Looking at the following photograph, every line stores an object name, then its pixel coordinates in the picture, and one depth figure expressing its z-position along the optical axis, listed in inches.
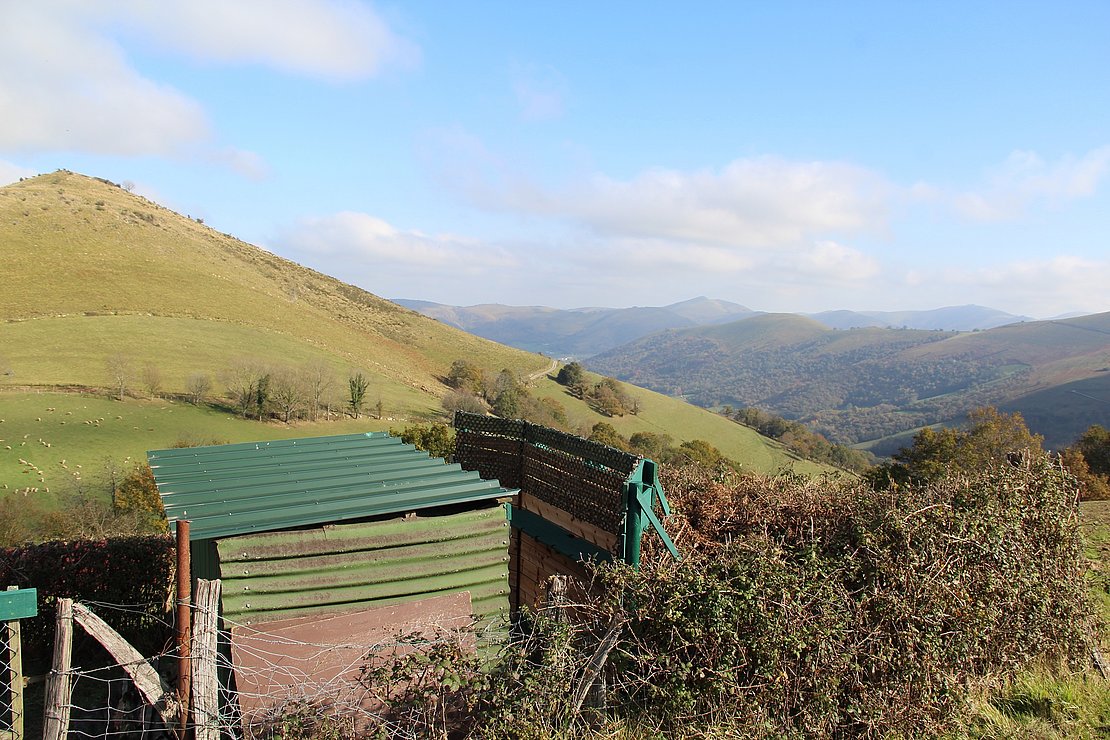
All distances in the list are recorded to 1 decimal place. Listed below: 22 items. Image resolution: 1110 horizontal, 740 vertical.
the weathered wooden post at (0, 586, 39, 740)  123.3
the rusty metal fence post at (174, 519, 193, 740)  140.0
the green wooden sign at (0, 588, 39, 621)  123.2
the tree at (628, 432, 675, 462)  2054.4
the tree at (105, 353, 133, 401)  1475.1
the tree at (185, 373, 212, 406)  1578.5
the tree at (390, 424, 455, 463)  952.8
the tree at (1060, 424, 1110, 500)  1015.3
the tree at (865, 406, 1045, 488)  1205.1
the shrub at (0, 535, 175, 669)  327.3
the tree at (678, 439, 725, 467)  1681.8
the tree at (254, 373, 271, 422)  1563.7
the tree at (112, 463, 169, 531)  771.4
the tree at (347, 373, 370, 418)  1760.6
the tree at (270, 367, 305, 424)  1603.1
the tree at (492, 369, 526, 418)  2064.5
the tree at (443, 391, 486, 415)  1998.0
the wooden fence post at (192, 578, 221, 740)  140.4
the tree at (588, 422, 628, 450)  1893.5
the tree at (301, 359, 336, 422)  1679.4
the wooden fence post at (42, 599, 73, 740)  128.0
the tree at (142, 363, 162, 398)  1531.7
